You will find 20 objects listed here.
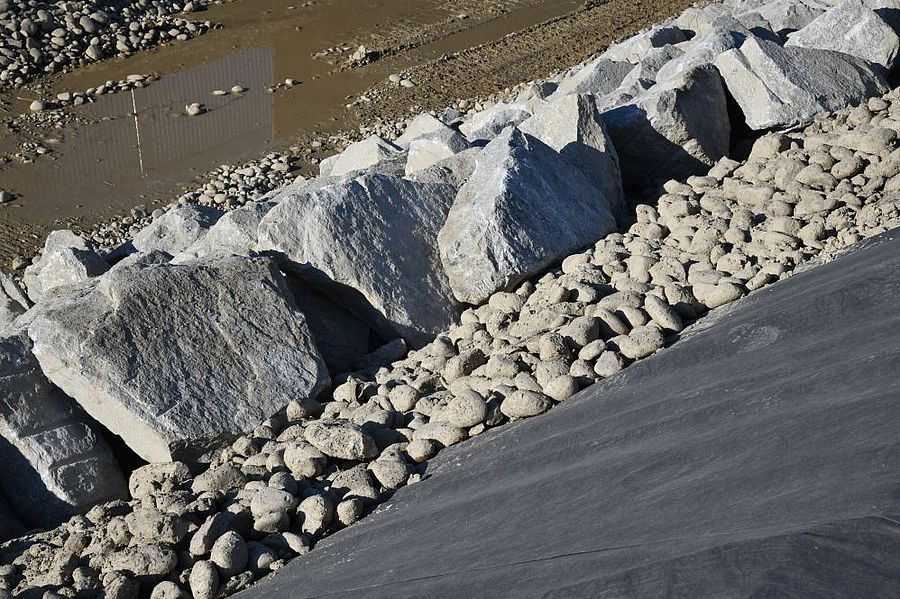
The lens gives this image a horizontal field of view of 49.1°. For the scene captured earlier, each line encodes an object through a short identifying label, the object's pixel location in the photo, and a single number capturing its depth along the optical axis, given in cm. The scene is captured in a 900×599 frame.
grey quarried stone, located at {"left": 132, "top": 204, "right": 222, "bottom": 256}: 587
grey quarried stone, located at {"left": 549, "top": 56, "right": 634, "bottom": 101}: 716
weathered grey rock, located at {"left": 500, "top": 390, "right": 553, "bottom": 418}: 374
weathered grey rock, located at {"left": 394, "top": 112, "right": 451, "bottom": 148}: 669
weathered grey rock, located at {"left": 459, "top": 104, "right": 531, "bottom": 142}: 634
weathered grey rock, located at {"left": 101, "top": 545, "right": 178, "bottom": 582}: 324
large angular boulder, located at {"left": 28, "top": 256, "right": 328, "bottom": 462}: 395
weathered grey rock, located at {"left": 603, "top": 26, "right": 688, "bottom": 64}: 761
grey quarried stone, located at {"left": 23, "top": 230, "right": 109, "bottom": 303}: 522
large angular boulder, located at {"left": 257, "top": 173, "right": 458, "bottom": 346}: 457
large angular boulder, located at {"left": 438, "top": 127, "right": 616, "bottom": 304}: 460
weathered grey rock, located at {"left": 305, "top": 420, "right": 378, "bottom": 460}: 374
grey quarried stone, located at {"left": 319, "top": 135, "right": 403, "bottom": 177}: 614
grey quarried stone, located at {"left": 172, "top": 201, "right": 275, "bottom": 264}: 491
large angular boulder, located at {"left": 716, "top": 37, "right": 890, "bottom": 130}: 573
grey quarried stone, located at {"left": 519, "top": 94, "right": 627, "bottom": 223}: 535
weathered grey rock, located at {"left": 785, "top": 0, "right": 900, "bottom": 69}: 612
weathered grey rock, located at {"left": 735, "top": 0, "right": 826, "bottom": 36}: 728
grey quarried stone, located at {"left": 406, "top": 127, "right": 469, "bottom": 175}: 557
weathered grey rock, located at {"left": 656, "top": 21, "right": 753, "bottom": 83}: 618
